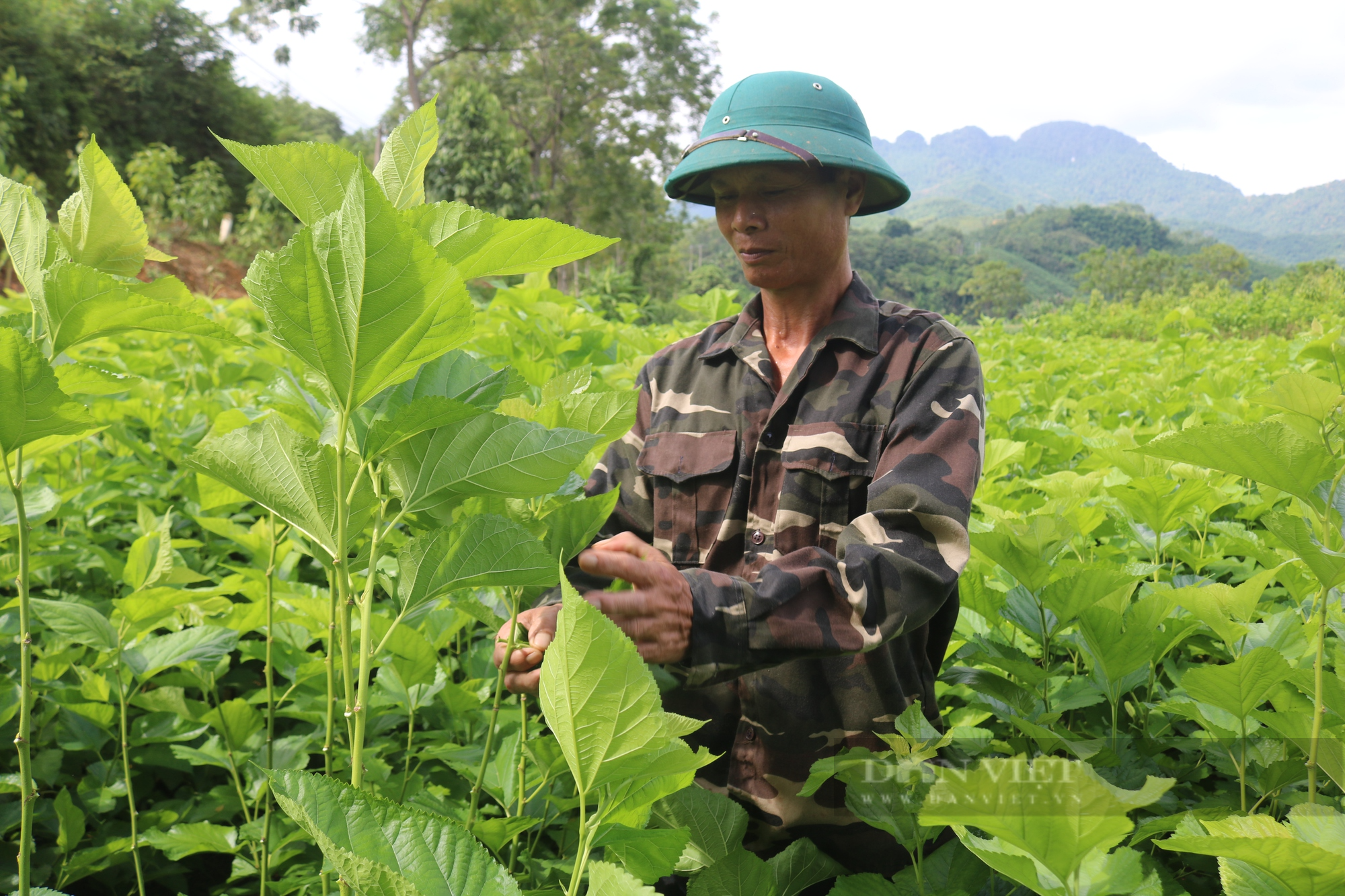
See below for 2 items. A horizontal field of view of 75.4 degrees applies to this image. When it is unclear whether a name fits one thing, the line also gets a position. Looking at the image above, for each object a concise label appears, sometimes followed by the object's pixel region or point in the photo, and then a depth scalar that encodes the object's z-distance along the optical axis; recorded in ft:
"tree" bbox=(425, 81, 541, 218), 82.53
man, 4.81
